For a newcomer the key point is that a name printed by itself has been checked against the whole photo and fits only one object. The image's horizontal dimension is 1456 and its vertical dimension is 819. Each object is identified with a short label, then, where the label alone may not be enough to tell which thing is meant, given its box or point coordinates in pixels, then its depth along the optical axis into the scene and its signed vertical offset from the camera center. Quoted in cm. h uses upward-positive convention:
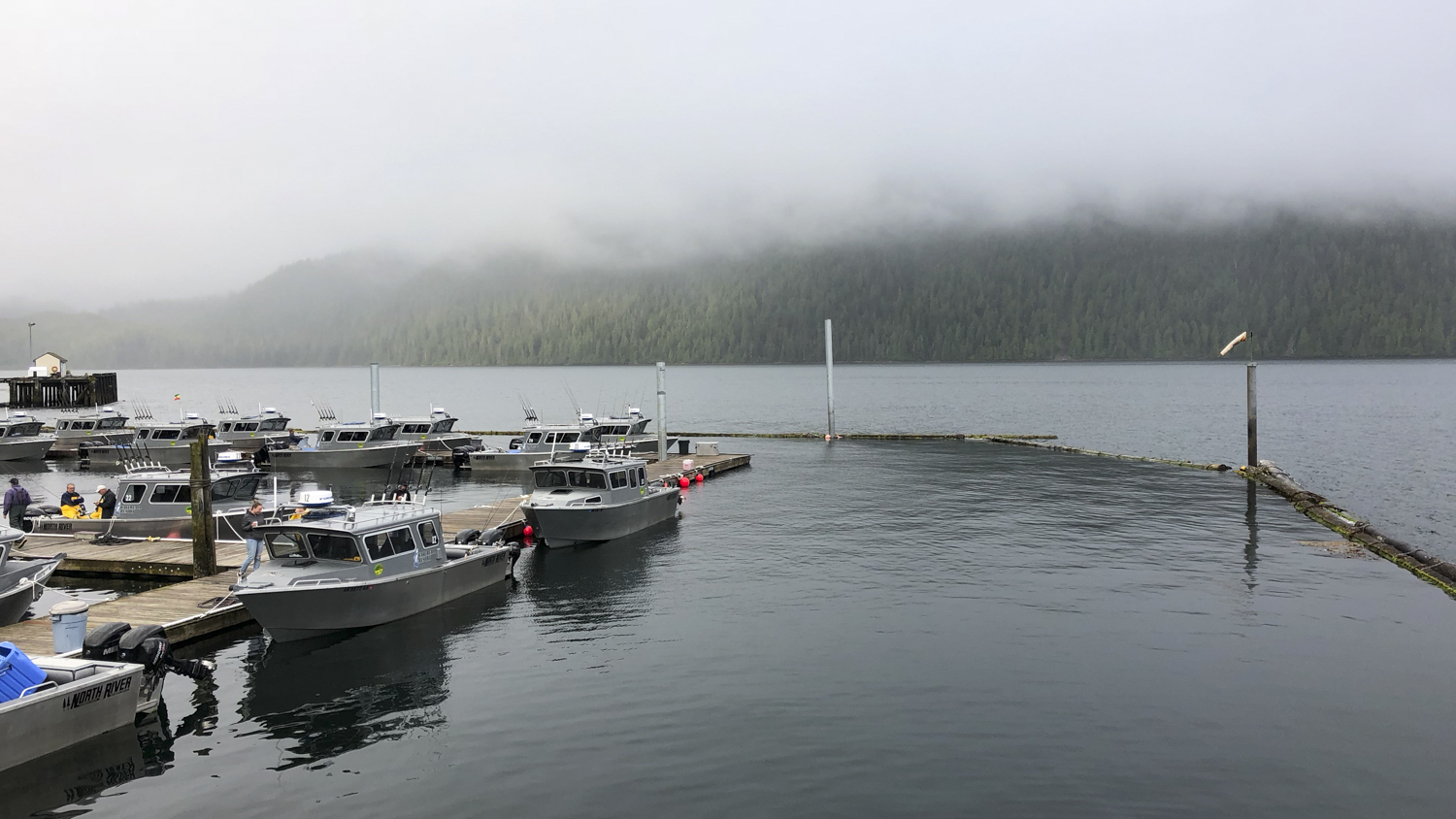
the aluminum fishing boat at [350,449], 6025 -326
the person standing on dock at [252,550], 2127 -372
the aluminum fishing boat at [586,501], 3195 -380
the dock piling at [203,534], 2512 -352
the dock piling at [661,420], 5562 -179
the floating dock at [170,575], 2050 -468
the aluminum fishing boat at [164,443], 6184 -255
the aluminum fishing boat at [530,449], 5522 -330
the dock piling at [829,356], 7600 +251
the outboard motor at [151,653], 1672 -450
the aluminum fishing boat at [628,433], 5809 -258
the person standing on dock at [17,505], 3226 -339
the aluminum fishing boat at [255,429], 6688 -195
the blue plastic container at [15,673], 1438 -417
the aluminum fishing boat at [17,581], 2047 -387
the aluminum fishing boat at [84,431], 7000 -181
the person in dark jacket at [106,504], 3269 -342
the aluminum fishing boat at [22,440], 6738 -229
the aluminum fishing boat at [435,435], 6303 -252
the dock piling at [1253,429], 5060 -303
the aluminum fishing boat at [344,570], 2066 -398
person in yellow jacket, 3300 -346
